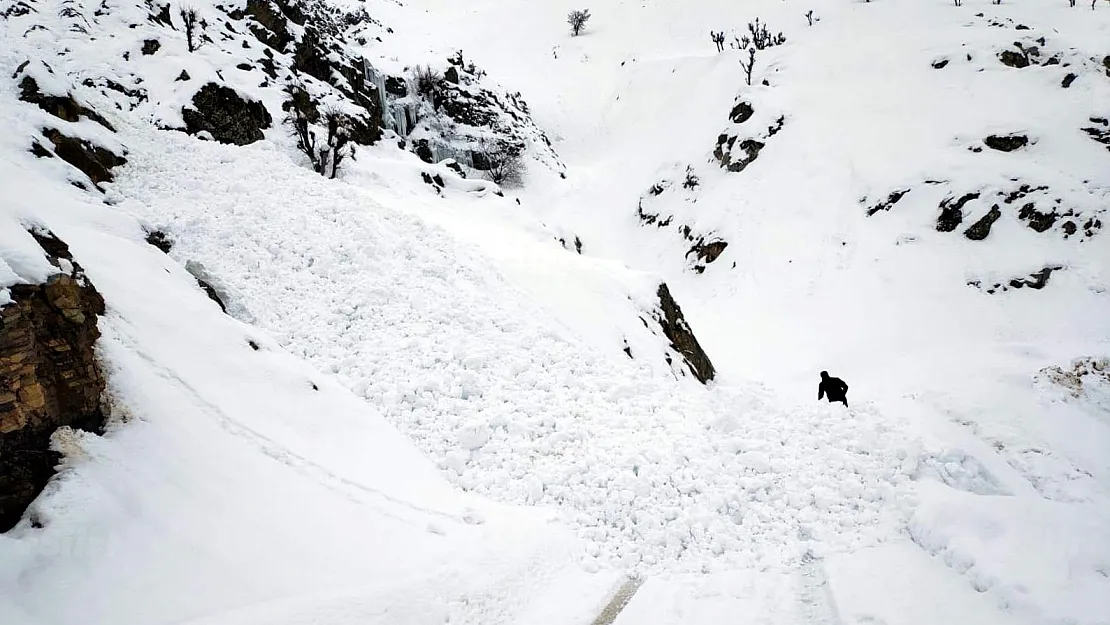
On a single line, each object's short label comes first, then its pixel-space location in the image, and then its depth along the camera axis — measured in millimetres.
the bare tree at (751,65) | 40003
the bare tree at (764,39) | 46725
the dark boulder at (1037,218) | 22156
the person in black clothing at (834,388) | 13218
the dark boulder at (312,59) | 33375
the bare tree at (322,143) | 22547
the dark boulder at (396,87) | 39031
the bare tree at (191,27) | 26062
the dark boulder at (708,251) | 29625
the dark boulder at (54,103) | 16138
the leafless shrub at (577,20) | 67375
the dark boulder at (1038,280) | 20938
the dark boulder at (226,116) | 22656
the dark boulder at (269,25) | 32875
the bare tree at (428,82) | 39500
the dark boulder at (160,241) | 13078
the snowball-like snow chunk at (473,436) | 9508
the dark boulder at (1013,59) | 30750
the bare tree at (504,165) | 38781
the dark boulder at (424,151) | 36625
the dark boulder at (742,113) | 35438
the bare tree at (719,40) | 51344
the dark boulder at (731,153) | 33219
